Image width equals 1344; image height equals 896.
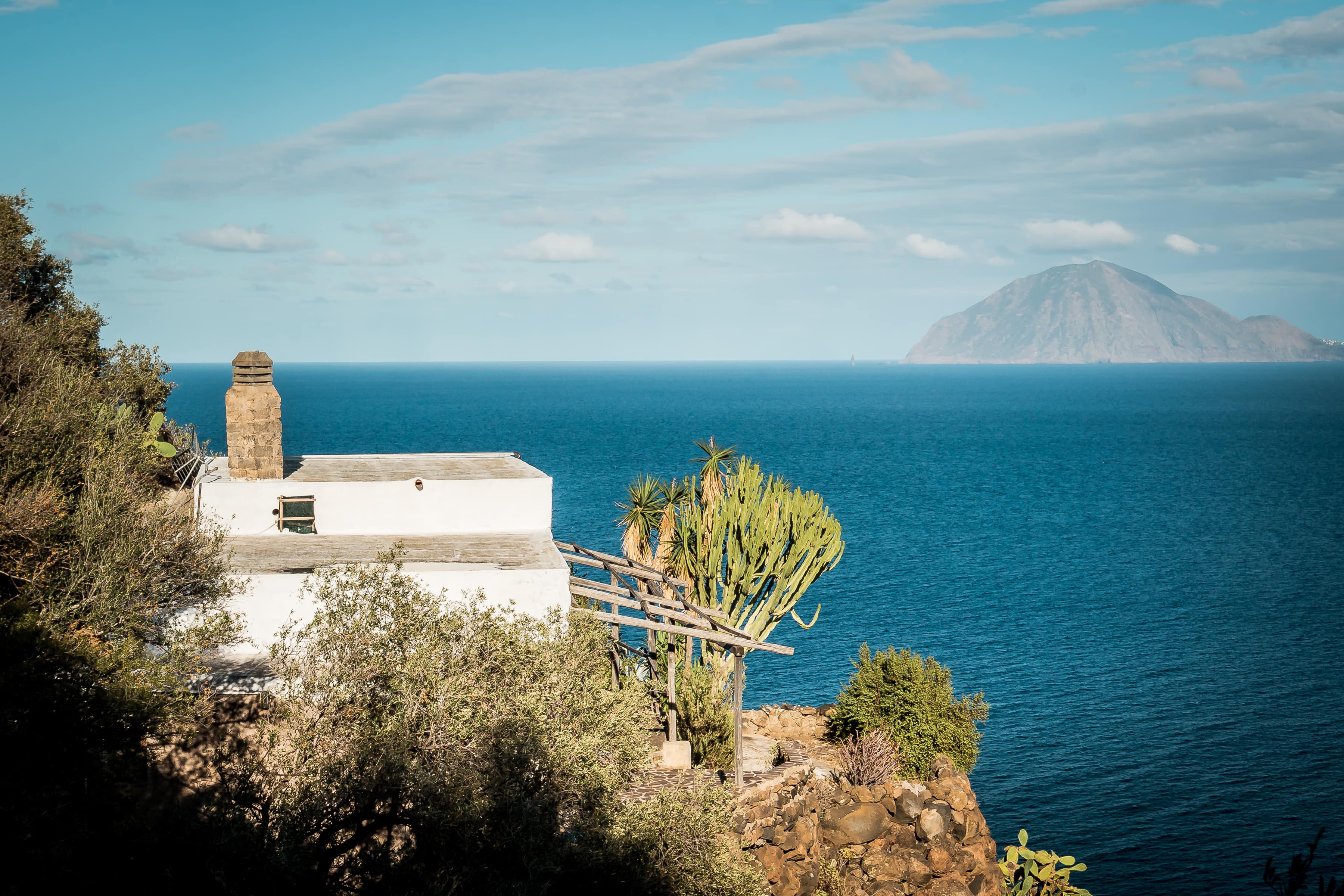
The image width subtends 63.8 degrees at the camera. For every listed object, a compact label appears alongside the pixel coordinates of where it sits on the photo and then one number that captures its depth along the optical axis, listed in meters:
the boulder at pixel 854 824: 21.45
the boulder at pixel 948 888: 21.02
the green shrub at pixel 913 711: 27.08
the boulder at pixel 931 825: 22.03
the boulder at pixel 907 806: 22.34
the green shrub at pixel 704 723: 24.64
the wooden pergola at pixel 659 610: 21.73
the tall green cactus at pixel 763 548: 28.69
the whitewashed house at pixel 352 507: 23.19
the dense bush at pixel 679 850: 14.70
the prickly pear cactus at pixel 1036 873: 23.59
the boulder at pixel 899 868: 20.80
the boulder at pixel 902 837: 21.80
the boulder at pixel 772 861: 19.83
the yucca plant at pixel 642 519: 32.06
